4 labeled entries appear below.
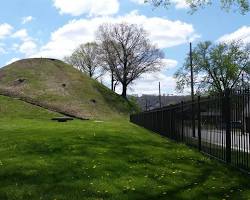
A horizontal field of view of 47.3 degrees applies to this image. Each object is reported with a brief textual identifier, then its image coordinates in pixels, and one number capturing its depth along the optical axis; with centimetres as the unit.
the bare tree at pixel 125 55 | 4965
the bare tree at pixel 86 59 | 6330
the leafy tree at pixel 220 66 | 4237
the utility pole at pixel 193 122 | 1001
